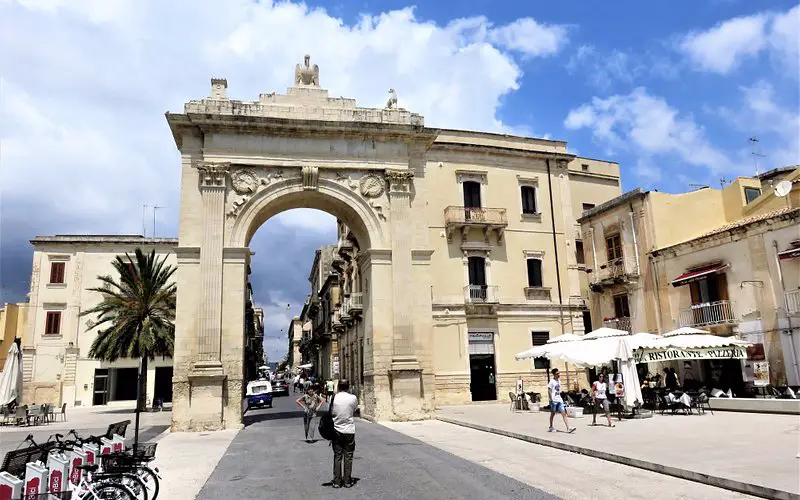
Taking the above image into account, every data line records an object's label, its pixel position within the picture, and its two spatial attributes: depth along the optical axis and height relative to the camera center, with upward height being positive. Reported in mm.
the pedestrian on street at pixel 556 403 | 15124 -1105
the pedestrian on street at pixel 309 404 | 16031 -963
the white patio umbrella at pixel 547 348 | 21359 +461
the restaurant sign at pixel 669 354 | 19031 +49
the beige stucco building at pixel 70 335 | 38656 +2897
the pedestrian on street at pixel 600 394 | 16422 -999
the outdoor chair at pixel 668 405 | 19150 -1617
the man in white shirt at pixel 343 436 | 9125 -1062
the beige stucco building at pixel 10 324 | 41156 +3931
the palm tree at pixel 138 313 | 31328 +3362
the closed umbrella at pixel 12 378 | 23359 +88
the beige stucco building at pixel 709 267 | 21531 +3758
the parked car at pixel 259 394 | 34719 -1372
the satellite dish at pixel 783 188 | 23156 +6446
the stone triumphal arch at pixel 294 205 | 20422 +5937
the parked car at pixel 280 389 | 52662 -1668
